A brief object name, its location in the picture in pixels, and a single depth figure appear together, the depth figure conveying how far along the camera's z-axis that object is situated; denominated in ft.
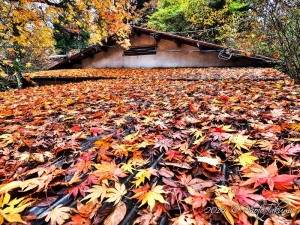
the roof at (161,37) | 25.59
